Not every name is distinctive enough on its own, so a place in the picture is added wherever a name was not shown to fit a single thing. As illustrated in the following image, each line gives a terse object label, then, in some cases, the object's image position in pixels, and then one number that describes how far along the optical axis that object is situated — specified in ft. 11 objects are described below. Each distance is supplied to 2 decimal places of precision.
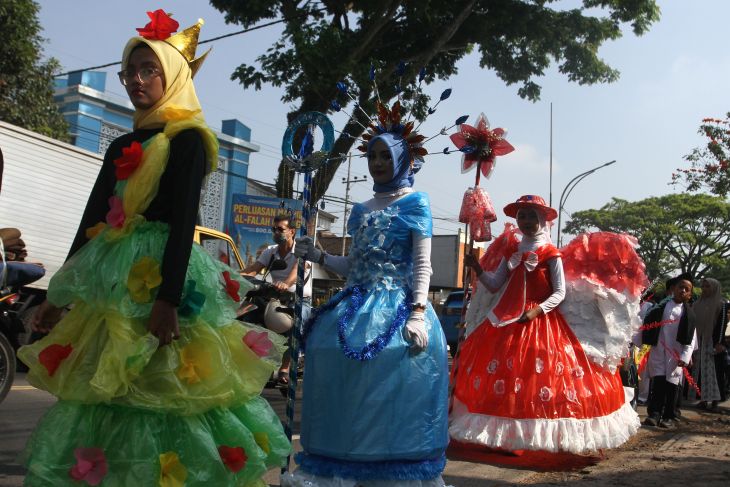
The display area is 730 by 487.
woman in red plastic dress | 18.03
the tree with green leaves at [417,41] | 44.96
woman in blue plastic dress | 11.95
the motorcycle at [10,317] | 20.42
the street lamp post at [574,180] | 108.58
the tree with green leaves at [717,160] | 66.49
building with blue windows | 96.32
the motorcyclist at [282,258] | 25.91
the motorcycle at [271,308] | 25.20
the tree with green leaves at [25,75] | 52.60
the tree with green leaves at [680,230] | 151.84
